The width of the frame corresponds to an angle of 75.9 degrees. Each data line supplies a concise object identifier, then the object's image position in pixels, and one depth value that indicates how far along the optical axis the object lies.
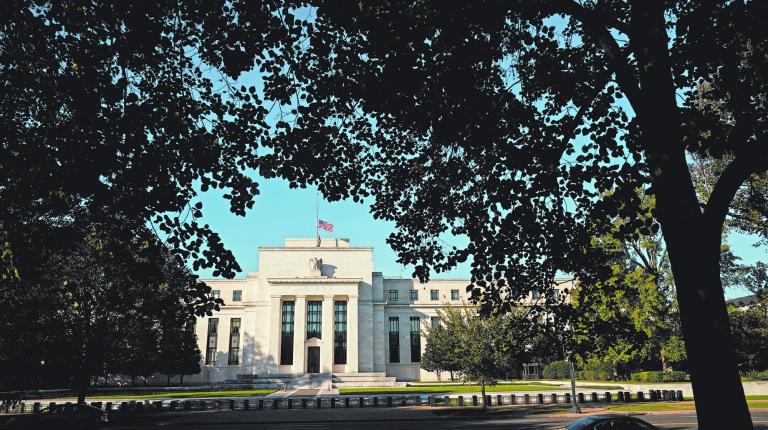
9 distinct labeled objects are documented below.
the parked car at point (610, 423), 13.34
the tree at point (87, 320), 9.83
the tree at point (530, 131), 6.78
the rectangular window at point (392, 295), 85.88
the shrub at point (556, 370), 69.41
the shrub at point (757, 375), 41.44
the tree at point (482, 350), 33.06
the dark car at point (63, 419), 22.45
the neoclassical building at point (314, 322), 74.25
